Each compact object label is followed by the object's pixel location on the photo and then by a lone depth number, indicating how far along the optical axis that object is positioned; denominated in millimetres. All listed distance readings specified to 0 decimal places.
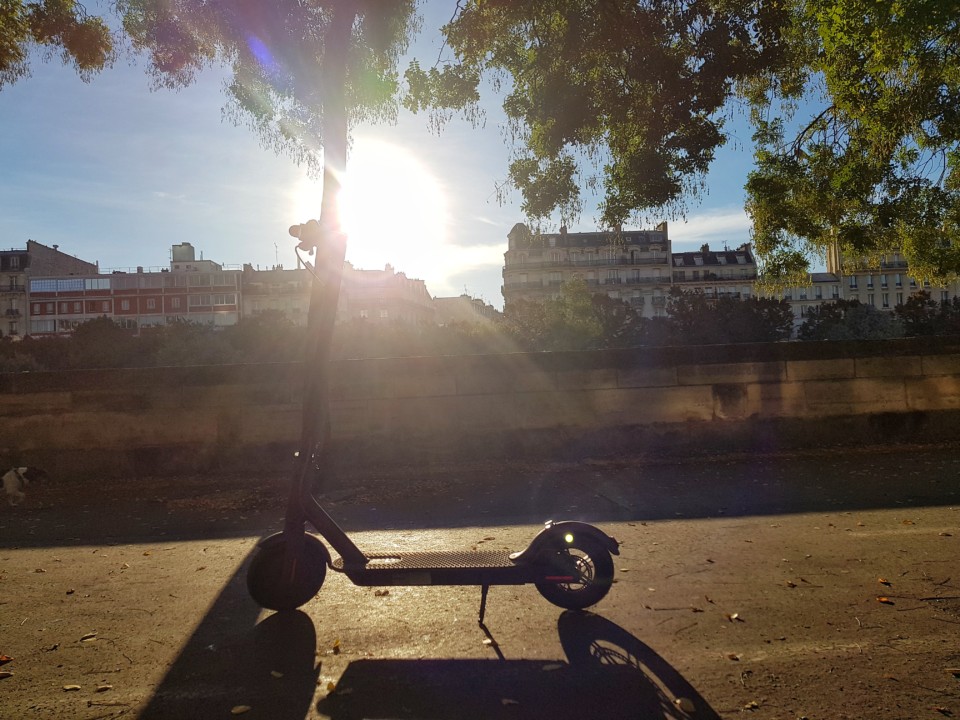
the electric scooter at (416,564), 3918
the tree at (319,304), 4395
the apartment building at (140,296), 112188
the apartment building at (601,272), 115125
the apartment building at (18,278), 110000
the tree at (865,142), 7574
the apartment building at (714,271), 121938
